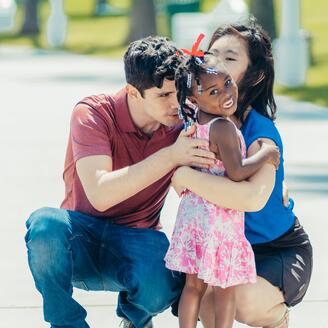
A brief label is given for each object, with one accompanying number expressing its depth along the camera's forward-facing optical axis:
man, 7.63
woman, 7.80
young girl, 7.18
